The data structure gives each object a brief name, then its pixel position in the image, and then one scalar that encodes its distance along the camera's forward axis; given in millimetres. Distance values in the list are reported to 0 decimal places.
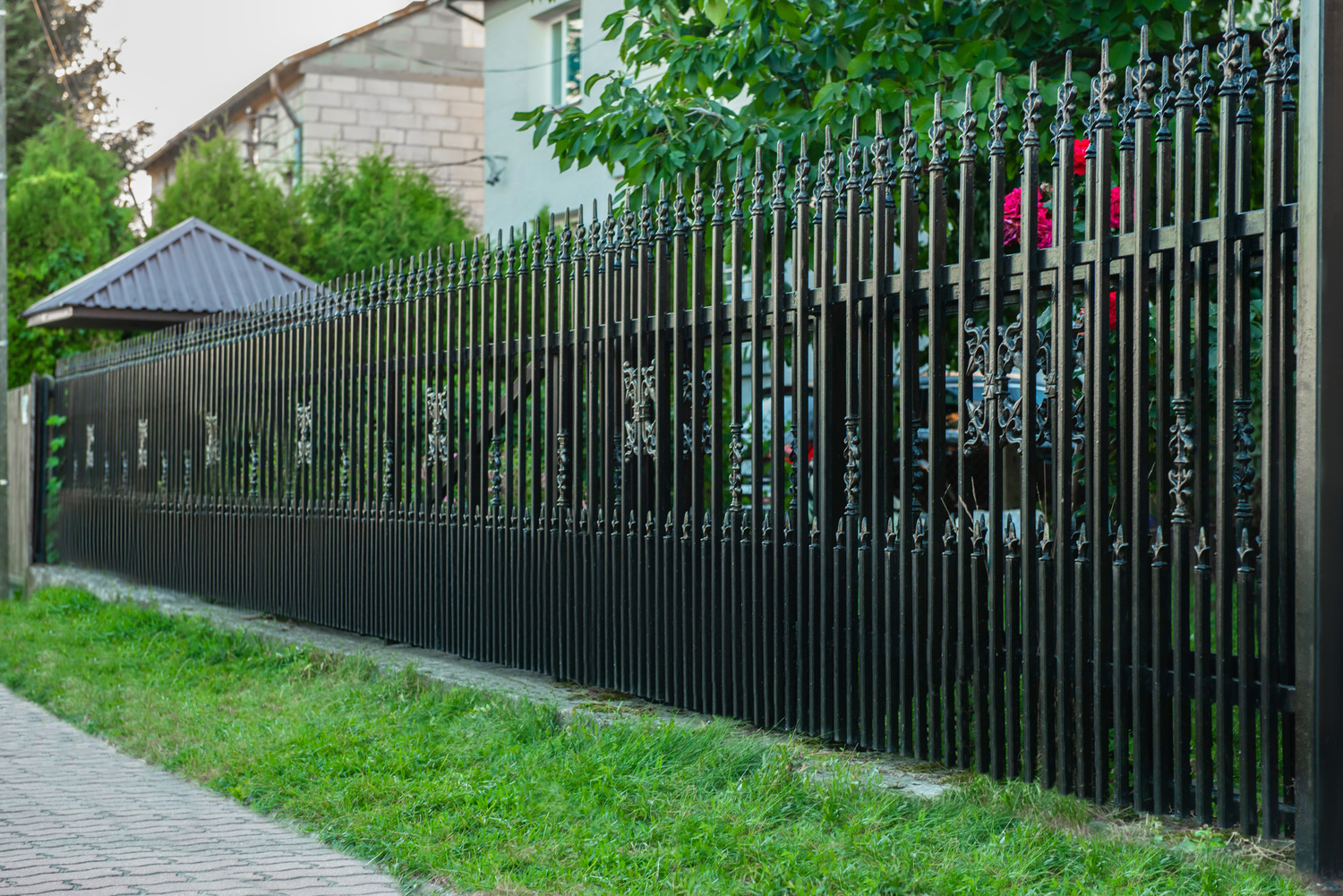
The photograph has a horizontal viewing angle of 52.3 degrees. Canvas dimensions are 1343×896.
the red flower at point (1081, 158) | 5609
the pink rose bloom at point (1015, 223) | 5318
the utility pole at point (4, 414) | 12266
